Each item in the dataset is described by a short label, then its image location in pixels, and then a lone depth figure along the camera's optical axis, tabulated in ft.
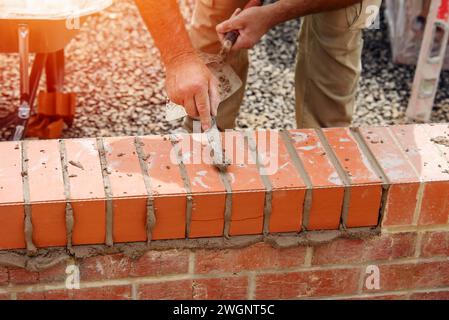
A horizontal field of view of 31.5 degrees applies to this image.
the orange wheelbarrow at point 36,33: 9.90
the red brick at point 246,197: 6.54
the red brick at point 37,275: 6.48
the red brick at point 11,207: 6.17
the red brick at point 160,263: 6.68
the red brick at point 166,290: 6.89
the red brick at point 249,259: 6.81
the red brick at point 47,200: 6.23
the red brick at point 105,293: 6.77
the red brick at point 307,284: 7.14
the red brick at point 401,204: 6.82
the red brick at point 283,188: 6.62
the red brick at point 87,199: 6.30
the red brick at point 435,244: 7.21
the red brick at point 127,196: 6.36
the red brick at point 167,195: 6.42
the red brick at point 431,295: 7.64
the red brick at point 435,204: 6.88
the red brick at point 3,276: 6.45
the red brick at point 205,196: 6.48
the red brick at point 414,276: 7.36
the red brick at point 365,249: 7.04
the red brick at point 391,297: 7.54
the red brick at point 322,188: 6.70
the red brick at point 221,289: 6.99
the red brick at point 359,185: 6.77
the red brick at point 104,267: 6.59
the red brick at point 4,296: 6.59
